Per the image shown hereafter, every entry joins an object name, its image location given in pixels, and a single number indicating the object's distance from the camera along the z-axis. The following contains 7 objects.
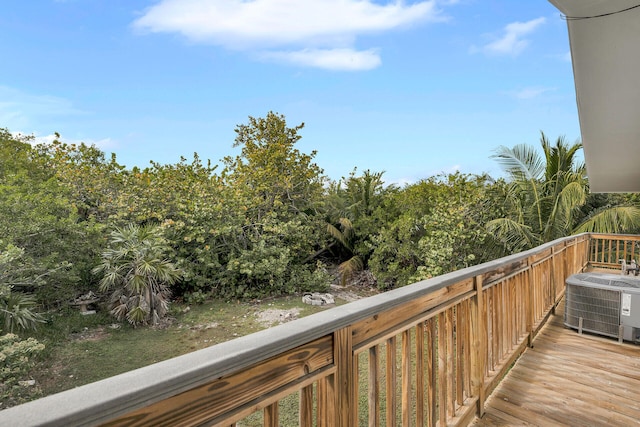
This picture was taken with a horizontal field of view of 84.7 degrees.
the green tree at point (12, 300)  5.49
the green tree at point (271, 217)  9.55
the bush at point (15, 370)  4.53
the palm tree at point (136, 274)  7.42
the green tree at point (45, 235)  6.36
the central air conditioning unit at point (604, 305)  3.22
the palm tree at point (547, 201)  6.85
